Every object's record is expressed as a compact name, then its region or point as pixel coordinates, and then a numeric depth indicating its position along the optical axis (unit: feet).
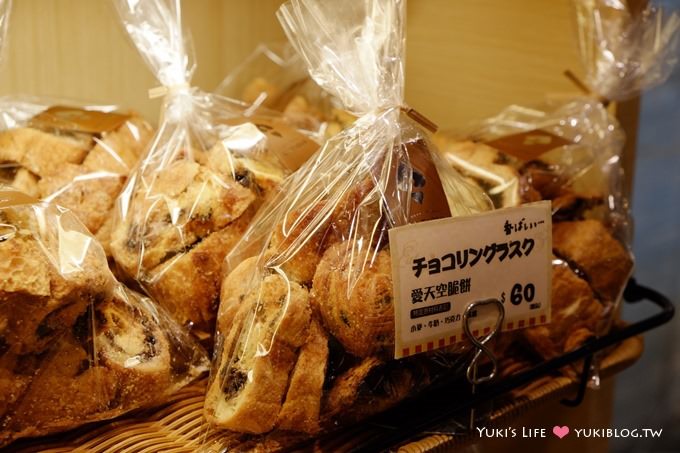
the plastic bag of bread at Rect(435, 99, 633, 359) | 3.78
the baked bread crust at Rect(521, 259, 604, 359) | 3.73
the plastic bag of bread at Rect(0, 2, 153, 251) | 3.71
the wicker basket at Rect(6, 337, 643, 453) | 2.91
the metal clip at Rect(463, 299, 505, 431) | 3.06
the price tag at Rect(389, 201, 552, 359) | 2.92
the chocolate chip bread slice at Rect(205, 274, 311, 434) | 2.80
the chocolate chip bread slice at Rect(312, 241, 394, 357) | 2.86
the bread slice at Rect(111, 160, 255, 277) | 3.46
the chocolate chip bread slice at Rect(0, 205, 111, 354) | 2.56
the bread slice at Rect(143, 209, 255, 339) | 3.40
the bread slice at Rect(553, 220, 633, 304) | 3.85
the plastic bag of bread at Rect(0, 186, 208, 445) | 2.61
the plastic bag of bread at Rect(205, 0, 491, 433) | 2.85
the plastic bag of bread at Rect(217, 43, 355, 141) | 5.15
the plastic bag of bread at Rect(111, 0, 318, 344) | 3.44
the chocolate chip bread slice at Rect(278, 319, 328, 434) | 2.83
